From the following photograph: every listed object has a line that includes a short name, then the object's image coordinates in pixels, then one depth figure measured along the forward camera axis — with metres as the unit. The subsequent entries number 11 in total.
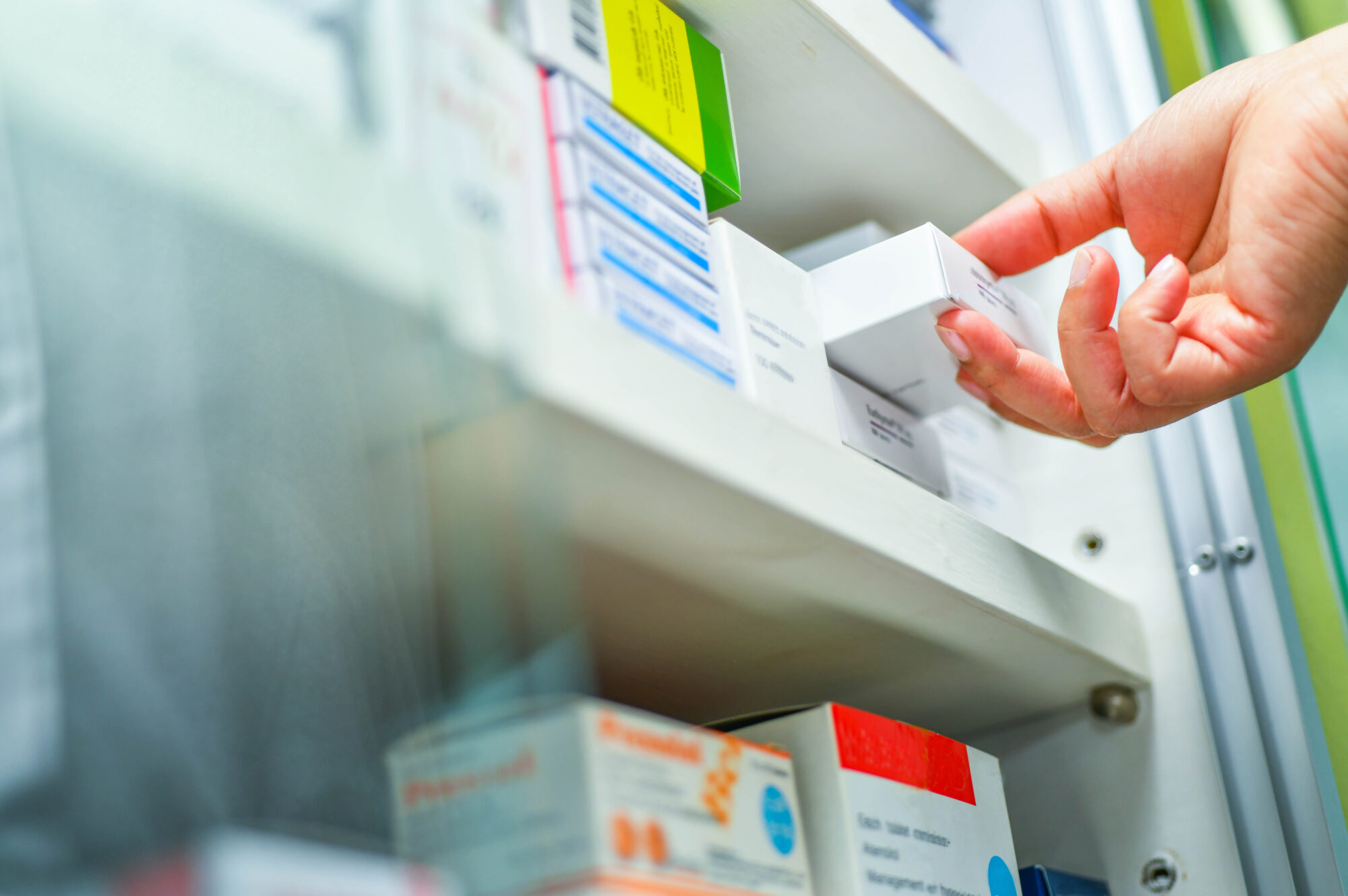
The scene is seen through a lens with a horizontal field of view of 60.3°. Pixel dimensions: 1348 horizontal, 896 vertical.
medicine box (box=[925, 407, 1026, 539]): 0.79
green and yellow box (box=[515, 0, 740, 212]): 0.51
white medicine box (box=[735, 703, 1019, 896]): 0.50
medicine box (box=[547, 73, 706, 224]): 0.50
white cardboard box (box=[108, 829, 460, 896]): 0.24
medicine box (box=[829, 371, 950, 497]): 0.63
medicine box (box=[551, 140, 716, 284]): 0.48
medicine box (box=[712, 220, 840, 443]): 0.56
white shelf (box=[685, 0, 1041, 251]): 0.69
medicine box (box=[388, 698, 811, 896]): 0.30
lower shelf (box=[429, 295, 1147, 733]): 0.39
